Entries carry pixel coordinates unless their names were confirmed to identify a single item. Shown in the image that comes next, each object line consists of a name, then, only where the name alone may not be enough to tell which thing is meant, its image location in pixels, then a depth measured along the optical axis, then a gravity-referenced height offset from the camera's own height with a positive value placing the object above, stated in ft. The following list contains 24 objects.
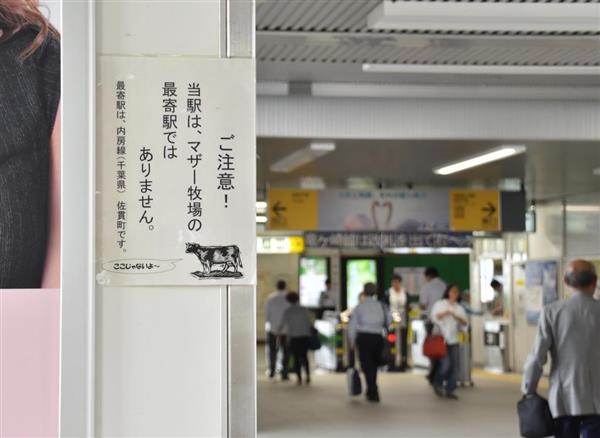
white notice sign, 7.95 +0.78
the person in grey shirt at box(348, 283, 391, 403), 42.63 -3.17
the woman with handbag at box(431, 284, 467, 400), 44.80 -2.89
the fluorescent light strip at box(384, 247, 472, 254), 75.76 +1.01
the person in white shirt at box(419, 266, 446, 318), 49.34 -1.33
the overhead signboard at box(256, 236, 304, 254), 78.74 +1.72
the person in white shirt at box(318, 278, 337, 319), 67.68 -2.48
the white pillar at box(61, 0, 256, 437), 7.91 -0.76
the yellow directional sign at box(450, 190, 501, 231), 48.60 +2.71
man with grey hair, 17.26 -1.73
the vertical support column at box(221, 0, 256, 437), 7.95 -0.78
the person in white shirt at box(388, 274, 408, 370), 57.31 -2.49
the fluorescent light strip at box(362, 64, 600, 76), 26.53 +5.36
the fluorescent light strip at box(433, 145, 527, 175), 35.24 +4.15
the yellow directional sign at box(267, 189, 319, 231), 47.16 +2.68
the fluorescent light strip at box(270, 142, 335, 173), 32.48 +3.99
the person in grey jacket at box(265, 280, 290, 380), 52.26 -2.98
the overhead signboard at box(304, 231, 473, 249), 48.55 +1.26
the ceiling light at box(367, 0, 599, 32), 21.06 +5.45
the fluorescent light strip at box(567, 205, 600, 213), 51.73 +2.96
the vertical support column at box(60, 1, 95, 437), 7.78 +0.36
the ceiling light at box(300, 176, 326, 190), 46.83 +4.12
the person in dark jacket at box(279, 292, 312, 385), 50.24 -3.28
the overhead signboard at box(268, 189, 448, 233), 47.21 +2.62
